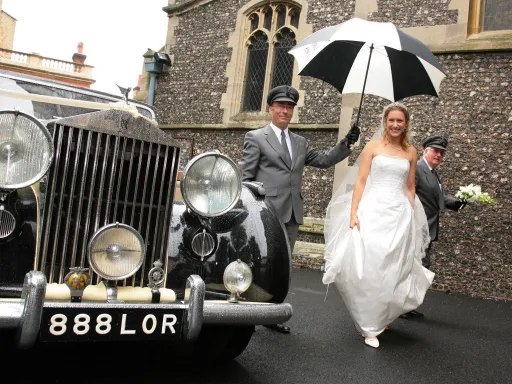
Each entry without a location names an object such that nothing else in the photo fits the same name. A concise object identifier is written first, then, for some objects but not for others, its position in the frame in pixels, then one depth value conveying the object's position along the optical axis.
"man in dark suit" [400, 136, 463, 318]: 6.25
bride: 4.37
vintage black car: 2.45
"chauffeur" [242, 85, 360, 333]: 4.61
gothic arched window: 12.15
